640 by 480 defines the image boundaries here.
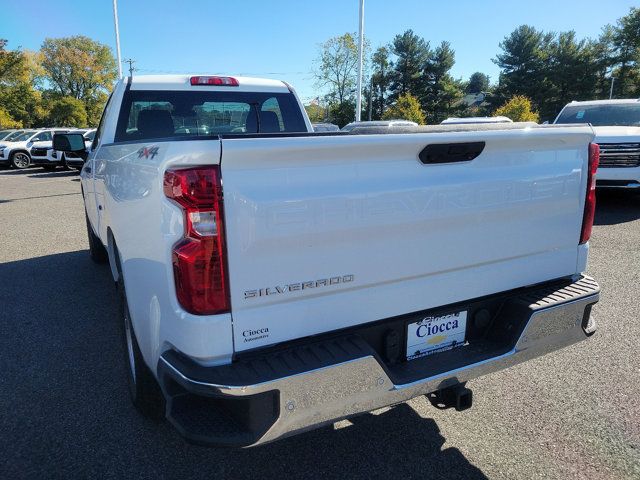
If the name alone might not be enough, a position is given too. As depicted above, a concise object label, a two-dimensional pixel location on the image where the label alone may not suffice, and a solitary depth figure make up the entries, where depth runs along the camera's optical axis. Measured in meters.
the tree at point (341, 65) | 47.50
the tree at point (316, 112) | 54.06
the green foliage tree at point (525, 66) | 56.84
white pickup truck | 1.78
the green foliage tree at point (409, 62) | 59.12
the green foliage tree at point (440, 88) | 59.59
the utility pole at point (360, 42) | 24.15
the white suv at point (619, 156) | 8.85
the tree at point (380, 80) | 61.00
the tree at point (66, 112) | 60.75
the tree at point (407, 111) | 32.69
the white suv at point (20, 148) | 22.25
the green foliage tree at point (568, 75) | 56.41
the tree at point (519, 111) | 27.67
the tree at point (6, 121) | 43.03
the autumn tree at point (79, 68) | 72.38
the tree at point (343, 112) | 50.44
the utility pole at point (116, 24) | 26.29
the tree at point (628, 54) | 52.75
